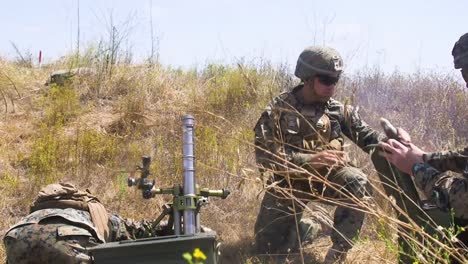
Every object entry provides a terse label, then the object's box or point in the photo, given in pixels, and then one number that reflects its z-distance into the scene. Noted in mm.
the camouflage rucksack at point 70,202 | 3836
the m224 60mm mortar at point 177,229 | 3035
